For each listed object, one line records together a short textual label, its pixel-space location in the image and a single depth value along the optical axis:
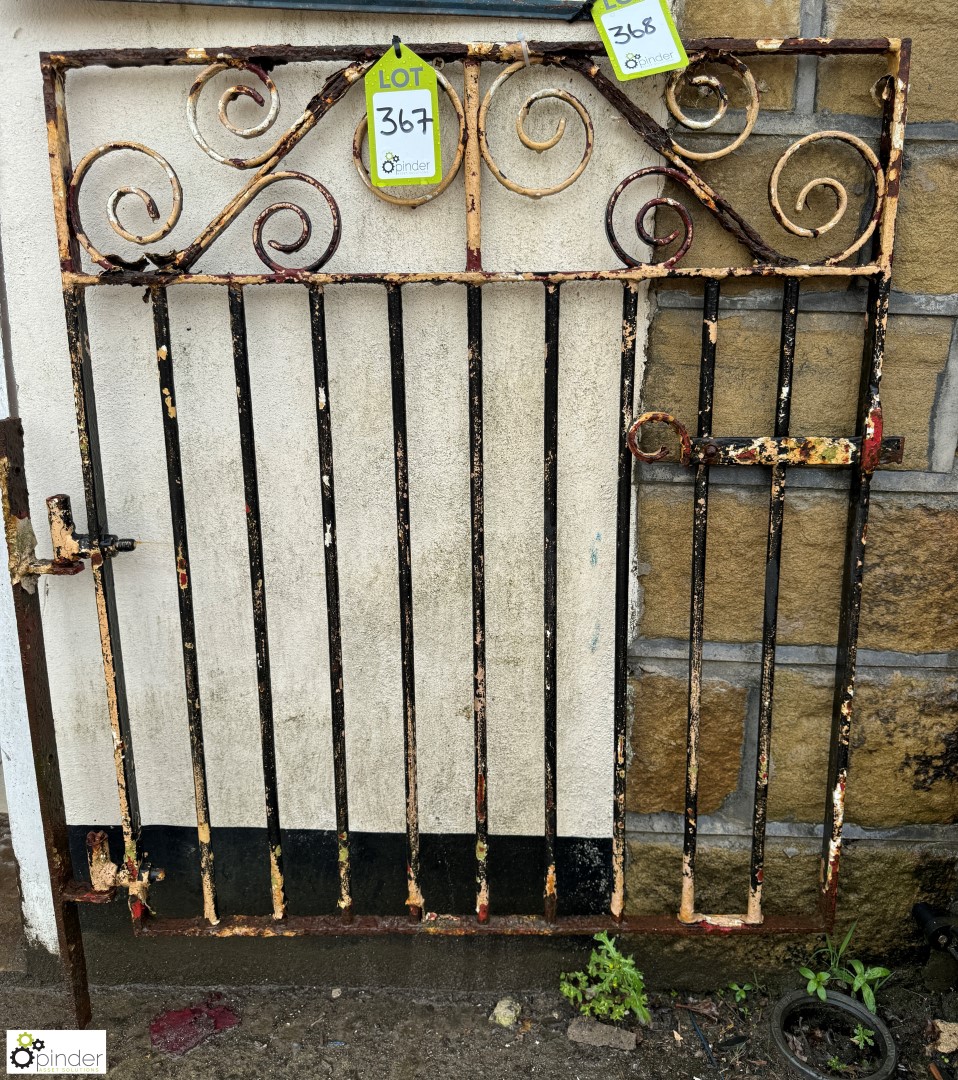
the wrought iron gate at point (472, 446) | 1.38
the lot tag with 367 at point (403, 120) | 1.37
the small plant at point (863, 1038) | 1.64
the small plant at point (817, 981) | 1.69
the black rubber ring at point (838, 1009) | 1.59
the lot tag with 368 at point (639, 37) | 1.33
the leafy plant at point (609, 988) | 1.72
